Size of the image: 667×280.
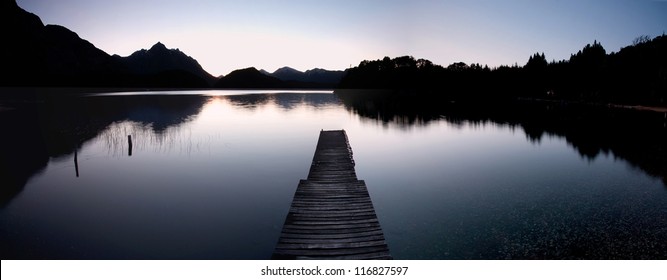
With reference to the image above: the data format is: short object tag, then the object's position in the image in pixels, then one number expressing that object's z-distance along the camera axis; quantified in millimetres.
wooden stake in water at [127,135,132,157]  31170
